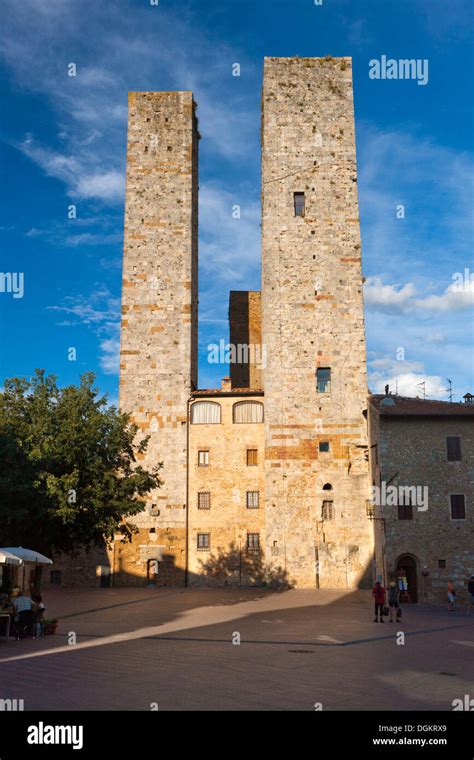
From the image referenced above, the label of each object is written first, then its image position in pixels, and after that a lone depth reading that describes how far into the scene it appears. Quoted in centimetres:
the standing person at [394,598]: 2147
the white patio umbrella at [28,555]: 1862
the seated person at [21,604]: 1752
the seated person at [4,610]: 1755
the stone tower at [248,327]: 5122
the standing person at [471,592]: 2662
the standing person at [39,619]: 1778
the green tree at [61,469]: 2120
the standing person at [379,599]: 2174
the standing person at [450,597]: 2767
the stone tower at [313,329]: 3672
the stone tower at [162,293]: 3853
